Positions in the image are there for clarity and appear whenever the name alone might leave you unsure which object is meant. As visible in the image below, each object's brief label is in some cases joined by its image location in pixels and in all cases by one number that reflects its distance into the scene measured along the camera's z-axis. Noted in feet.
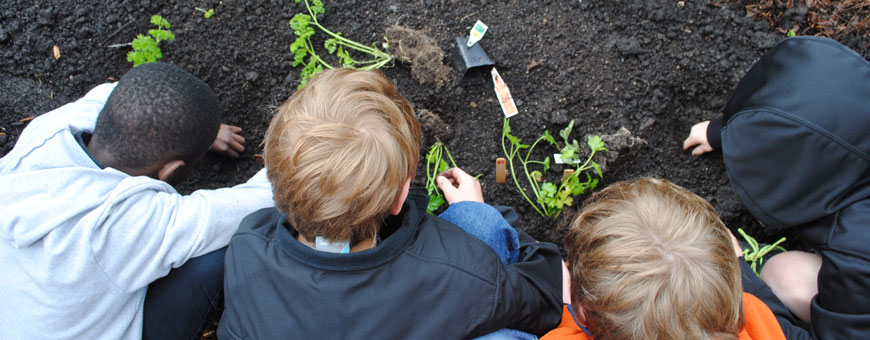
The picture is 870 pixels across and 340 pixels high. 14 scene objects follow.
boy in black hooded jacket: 5.88
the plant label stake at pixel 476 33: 8.52
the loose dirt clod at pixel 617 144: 7.82
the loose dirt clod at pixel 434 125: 8.29
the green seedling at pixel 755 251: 7.75
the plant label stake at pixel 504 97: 8.33
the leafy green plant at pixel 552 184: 7.82
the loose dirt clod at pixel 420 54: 8.34
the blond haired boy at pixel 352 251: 4.64
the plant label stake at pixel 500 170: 7.95
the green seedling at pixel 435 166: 7.83
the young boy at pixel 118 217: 5.36
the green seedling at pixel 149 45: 8.21
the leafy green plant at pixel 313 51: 8.50
